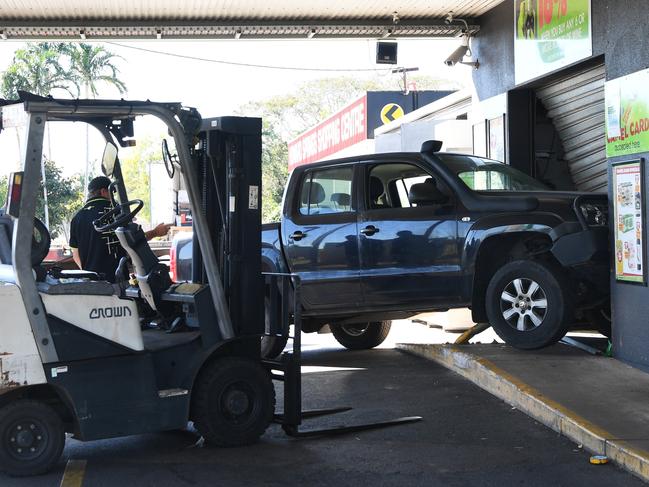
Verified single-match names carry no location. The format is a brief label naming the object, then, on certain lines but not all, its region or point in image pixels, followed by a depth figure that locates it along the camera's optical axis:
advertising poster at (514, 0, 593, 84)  9.96
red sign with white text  29.44
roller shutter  10.93
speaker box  14.86
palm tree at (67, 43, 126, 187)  48.22
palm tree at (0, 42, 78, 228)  45.81
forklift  5.96
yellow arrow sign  28.08
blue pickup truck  9.06
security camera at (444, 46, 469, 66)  14.12
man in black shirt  7.54
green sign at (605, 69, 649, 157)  8.69
